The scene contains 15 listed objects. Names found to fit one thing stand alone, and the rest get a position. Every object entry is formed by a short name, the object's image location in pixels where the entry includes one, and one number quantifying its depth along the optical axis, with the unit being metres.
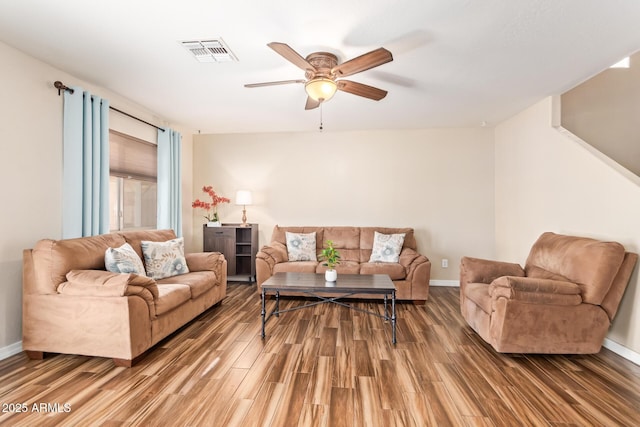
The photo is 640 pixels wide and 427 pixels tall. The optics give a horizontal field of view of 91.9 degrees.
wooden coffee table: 2.86
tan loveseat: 2.30
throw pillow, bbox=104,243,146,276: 2.70
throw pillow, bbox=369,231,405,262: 4.38
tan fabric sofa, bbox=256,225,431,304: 4.01
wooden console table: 4.93
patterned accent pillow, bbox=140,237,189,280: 3.23
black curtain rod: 2.86
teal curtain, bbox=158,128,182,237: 4.39
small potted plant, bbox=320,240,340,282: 3.14
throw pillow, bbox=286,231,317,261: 4.57
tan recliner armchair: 2.43
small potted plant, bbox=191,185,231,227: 5.06
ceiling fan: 2.13
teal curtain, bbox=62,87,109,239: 2.96
